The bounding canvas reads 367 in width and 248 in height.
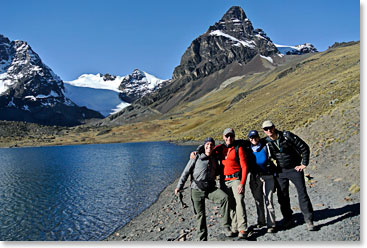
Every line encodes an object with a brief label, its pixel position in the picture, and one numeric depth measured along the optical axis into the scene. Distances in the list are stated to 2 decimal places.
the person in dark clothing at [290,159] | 8.91
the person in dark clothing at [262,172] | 9.16
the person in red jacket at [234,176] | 8.75
